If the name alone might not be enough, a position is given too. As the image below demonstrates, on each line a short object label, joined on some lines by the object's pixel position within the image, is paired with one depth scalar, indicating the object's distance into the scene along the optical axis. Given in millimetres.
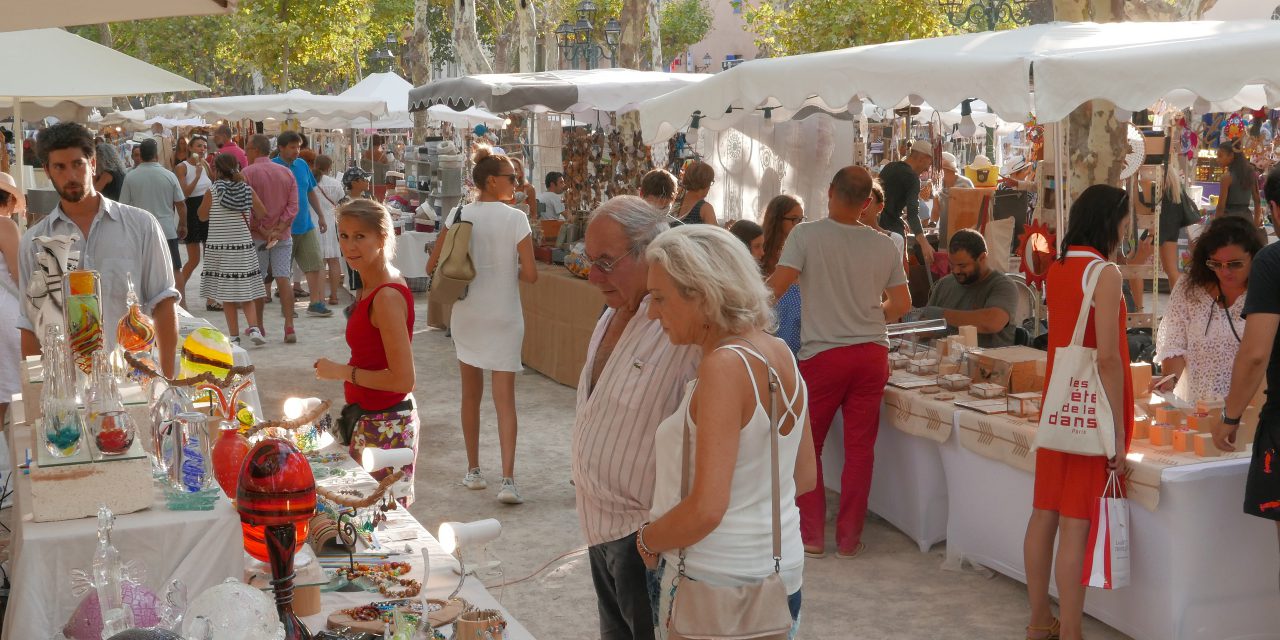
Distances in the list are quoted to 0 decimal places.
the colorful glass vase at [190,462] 2418
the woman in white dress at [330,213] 11945
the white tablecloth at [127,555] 2279
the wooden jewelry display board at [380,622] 2186
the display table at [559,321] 8070
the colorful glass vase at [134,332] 3398
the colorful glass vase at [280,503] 2029
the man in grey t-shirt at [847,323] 4832
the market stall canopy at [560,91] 9672
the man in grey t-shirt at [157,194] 9945
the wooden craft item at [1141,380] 4535
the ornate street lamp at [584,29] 21719
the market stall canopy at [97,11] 2895
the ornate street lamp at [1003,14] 12172
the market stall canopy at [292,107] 15906
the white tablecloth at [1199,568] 3811
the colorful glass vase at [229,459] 2451
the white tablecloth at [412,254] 12352
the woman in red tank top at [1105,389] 3639
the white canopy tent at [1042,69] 4340
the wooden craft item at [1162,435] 4027
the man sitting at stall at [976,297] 5832
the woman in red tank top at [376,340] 3691
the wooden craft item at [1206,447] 3900
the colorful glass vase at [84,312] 2646
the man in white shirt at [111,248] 3900
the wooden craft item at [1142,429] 4148
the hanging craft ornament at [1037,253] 7055
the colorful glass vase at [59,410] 2346
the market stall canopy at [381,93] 17695
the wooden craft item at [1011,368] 4750
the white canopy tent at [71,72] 7145
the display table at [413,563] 2399
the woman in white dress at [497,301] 5684
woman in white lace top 4207
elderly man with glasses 2555
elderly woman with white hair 2223
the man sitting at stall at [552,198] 11909
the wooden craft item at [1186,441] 3965
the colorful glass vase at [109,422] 2357
